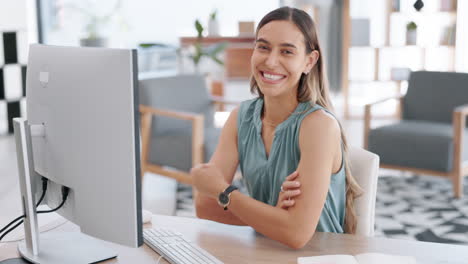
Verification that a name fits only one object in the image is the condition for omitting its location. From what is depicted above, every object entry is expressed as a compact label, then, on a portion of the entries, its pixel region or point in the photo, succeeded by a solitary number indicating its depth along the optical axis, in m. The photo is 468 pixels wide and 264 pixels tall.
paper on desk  1.34
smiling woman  1.52
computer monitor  1.20
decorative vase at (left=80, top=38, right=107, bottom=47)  6.67
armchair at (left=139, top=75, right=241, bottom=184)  3.82
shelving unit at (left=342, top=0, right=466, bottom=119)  6.30
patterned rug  3.36
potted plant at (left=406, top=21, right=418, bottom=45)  6.19
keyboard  1.37
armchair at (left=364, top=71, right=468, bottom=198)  3.96
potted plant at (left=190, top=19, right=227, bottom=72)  5.13
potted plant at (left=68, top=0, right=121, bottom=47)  7.85
